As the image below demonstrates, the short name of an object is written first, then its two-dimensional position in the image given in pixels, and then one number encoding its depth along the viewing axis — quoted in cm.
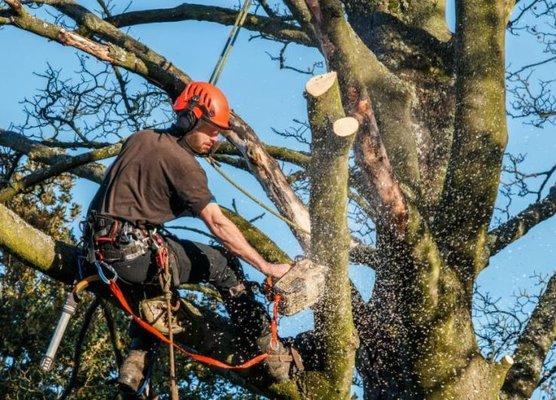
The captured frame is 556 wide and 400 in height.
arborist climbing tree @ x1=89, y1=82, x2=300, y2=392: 1048
